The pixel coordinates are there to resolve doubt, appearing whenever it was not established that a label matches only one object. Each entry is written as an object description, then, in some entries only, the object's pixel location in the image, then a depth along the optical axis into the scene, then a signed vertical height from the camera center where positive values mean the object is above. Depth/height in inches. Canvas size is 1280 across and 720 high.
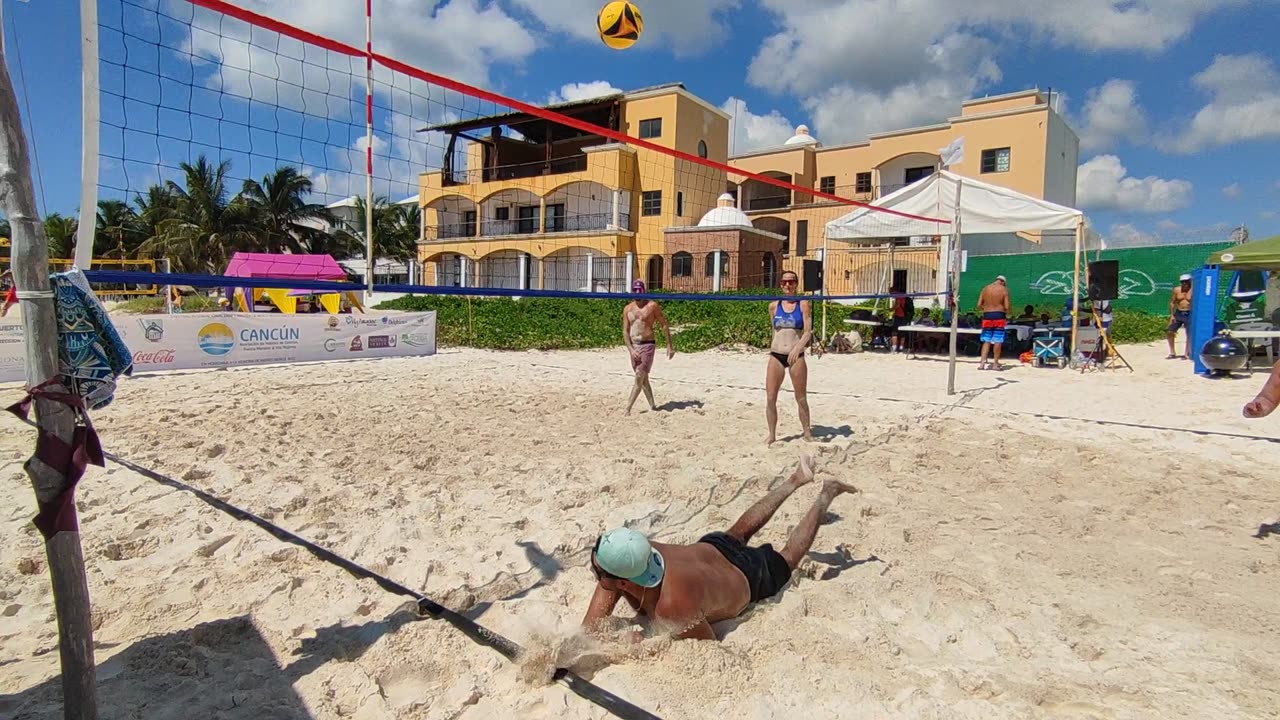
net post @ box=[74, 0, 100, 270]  73.5 +19.7
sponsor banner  326.3 -17.3
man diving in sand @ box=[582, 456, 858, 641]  78.4 -33.6
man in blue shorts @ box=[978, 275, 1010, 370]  360.8 +4.0
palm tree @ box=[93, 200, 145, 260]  1136.8 +111.1
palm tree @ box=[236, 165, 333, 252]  1032.8 +140.7
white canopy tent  353.7 +61.2
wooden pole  61.2 -6.9
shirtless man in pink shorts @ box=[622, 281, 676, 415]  238.9 -6.9
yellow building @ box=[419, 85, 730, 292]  882.8 +157.1
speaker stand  352.5 -14.1
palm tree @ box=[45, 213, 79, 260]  1025.5 +100.6
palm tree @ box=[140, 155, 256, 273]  958.4 +103.6
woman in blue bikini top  191.0 -9.0
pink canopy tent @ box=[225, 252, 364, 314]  478.3 +28.2
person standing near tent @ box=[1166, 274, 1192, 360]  377.5 +10.6
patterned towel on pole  66.2 -3.7
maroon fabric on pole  63.5 -14.7
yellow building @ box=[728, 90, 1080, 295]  812.0 +211.5
